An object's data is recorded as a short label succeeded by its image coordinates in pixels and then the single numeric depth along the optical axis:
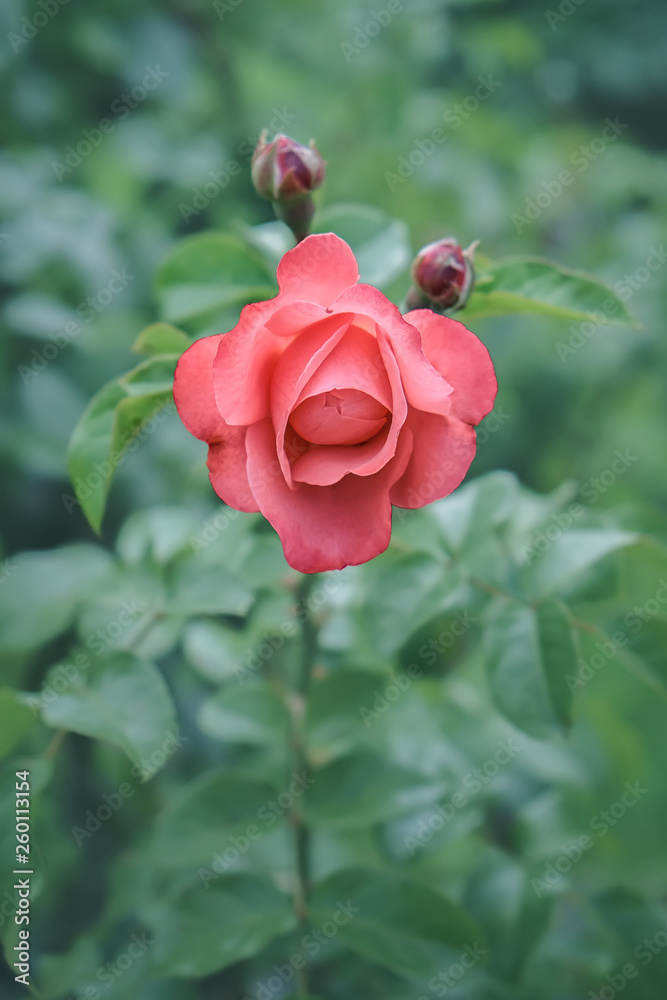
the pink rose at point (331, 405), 0.52
